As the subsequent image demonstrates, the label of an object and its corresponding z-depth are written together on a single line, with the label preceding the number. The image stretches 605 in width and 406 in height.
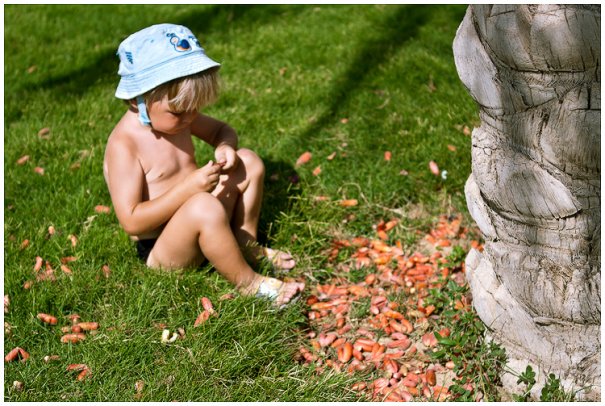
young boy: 2.92
